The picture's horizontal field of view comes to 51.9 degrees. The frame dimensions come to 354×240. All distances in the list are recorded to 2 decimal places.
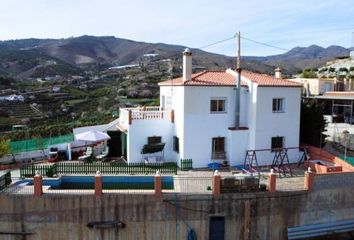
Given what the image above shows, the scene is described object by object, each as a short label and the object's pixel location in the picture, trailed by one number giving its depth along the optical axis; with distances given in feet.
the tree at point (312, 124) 89.35
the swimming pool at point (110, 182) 65.41
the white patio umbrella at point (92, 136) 81.43
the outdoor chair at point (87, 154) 83.15
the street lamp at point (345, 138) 97.78
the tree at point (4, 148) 77.25
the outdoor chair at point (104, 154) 85.87
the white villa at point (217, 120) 76.54
